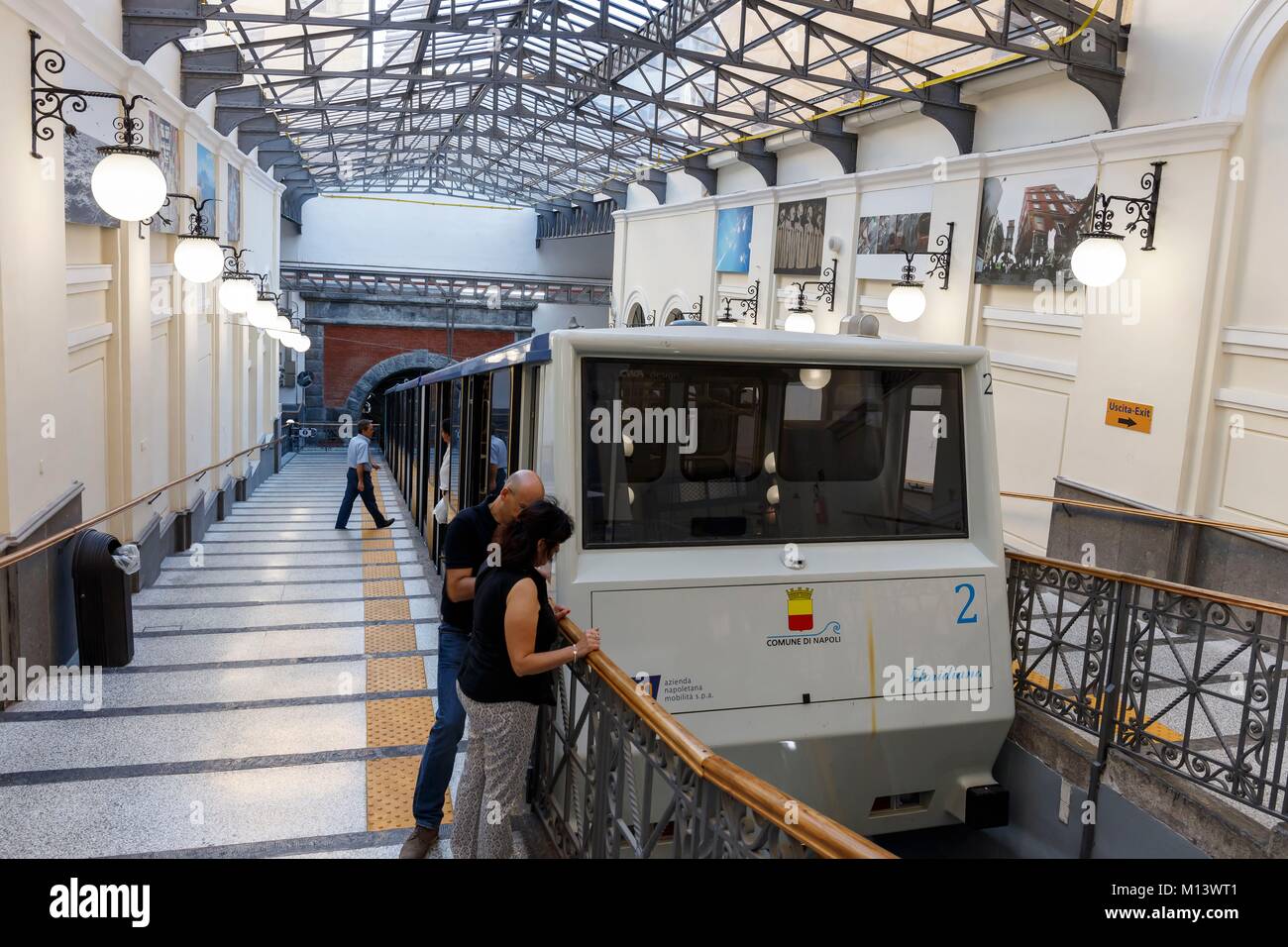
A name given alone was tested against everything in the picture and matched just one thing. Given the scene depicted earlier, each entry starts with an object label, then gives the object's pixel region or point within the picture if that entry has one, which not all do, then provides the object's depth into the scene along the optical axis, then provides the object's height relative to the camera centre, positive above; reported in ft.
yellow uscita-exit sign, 28.84 -1.17
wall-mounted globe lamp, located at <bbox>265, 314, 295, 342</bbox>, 47.48 +0.18
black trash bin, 20.65 -5.92
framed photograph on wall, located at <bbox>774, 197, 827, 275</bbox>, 49.42 +6.27
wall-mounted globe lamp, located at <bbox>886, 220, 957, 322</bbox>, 33.50 +2.13
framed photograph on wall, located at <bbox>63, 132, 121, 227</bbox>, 22.75 +3.34
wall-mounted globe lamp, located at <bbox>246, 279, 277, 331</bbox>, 42.32 +0.68
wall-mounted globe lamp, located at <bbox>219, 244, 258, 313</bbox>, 30.55 +1.08
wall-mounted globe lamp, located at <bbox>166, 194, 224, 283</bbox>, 22.44 +1.56
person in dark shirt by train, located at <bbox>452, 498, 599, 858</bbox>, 11.34 -3.89
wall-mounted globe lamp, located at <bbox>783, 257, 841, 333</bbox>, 39.42 +2.70
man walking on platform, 40.83 -5.74
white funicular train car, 14.16 -2.87
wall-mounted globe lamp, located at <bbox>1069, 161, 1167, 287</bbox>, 26.09 +3.14
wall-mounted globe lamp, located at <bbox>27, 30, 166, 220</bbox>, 16.78 +2.39
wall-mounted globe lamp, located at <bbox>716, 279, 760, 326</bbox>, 55.57 +2.87
